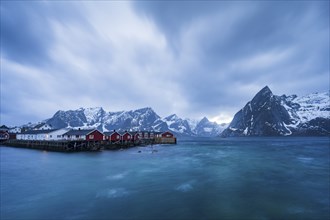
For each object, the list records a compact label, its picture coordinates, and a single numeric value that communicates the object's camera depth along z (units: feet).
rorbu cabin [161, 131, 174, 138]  428.76
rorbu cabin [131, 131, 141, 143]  389.64
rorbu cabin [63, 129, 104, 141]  278.46
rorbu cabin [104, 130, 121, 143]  313.28
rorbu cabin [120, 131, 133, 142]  346.27
